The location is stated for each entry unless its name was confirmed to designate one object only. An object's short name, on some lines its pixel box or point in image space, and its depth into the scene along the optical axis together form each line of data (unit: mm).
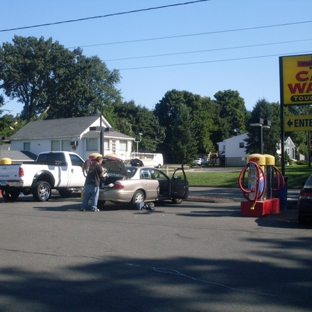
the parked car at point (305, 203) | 11953
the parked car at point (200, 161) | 83094
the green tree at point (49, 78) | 67312
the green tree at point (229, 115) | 104062
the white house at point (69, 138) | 48750
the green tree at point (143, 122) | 86812
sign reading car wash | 18281
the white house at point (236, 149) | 83062
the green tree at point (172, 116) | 80662
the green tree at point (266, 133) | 68625
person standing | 15305
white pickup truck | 18500
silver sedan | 15750
